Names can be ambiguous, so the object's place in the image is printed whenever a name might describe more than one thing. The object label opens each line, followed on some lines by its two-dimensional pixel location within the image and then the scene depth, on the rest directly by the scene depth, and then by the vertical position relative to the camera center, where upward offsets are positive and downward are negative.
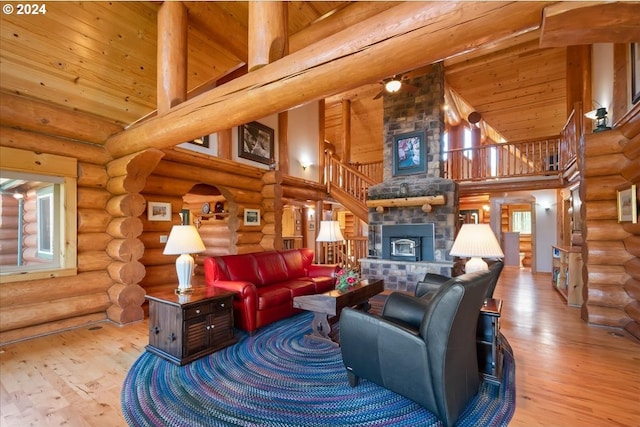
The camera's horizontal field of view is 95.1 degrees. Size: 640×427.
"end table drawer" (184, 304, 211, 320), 2.74 -0.91
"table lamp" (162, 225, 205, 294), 3.06 -0.34
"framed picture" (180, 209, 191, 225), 8.40 +0.04
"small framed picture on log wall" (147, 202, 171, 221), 4.32 +0.08
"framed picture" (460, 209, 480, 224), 10.94 +0.01
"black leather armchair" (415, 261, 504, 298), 3.41 -0.82
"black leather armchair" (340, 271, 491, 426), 1.75 -0.88
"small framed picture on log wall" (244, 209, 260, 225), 5.73 -0.01
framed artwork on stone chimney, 6.24 +1.35
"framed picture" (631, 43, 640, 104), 3.42 +1.73
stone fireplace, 5.88 +0.15
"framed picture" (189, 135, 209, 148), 4.90 +1.27
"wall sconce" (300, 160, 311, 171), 7.41 +1.34
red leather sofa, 3.42 -0.92
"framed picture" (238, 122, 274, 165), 5.77 +1.53
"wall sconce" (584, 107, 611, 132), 3.90 +1.33
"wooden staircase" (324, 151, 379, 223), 7.51 +0.85
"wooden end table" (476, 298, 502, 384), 2.26 -1.01
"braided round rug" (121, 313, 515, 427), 1.94 -1.35
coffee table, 3.08 -0.96
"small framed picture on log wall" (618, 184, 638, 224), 3.29 +0.11
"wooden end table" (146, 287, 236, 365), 2.71 -1.06
